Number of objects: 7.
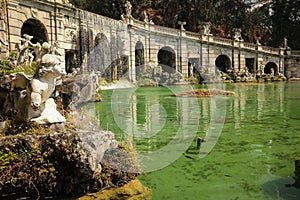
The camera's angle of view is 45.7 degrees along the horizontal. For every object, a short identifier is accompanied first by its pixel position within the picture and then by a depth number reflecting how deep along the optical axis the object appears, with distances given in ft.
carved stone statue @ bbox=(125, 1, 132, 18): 93.80
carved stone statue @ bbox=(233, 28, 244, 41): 117.70
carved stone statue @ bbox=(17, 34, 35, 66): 38.04
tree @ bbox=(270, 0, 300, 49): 134.10
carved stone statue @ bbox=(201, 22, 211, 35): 110.42
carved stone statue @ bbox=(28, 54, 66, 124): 15.98
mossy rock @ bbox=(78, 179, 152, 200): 13.49
